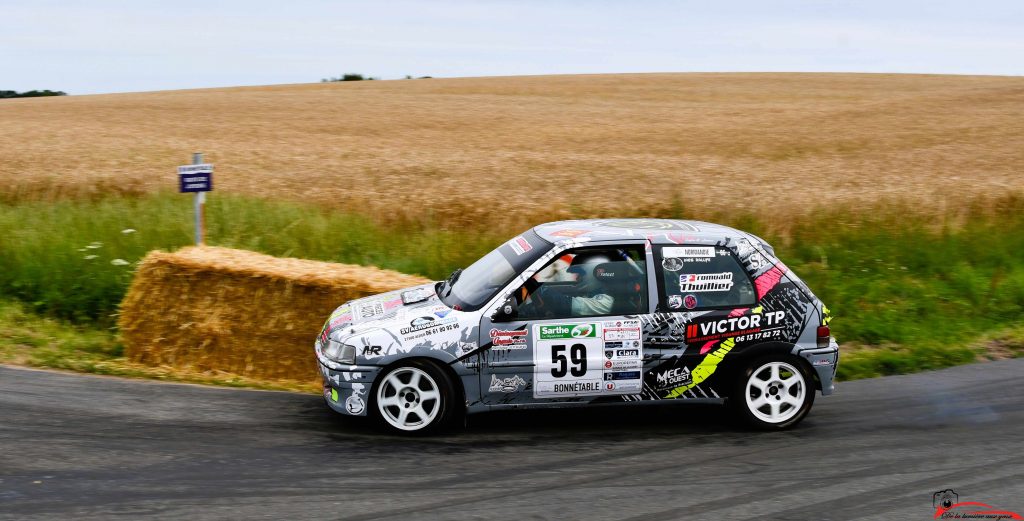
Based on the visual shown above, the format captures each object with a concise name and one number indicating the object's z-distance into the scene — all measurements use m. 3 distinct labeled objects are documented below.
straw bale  8.95
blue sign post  10.69
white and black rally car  7.15
